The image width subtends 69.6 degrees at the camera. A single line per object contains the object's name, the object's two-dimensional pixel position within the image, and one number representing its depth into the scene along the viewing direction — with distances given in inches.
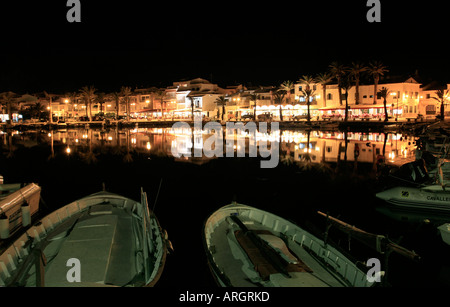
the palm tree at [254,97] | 3361.2
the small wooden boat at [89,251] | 294.8
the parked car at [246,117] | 3332.9
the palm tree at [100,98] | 4203.7
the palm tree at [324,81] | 2920.8
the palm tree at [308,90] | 2780.3
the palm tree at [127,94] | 3941.7
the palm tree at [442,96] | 2288.4
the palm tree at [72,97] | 4190.5
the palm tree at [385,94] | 2447.5
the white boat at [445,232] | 466.6
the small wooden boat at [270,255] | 296.8
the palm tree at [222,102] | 3503.9
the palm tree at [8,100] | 3329.2
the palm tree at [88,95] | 3780.0
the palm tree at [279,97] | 3063.5
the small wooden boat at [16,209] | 446.9
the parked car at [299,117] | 2930.6
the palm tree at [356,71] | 2790.4
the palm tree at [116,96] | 4025.1
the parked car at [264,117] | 3130.7
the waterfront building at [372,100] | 2647.6
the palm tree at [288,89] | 3196.4
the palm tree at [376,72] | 2696.9
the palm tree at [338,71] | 2805.6
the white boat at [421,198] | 620.4
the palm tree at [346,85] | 2568.9
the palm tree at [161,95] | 3948.1
